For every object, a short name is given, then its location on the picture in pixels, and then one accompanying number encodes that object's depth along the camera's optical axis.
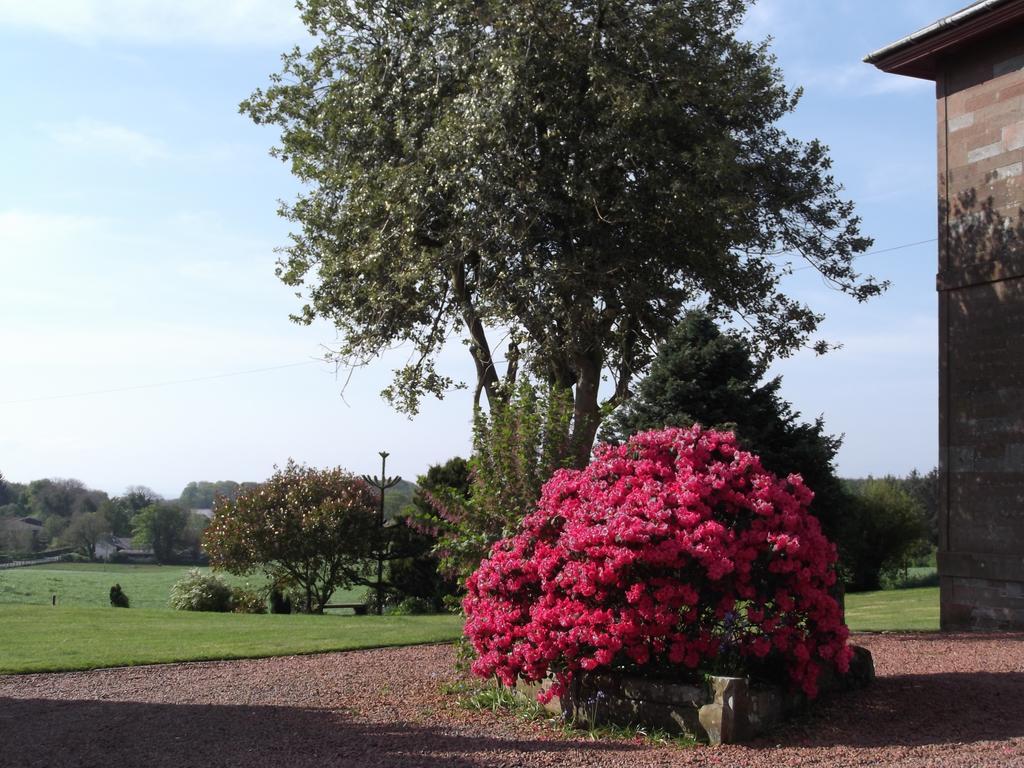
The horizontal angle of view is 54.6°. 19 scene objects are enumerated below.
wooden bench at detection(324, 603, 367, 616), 20.57
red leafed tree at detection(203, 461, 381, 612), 21.11
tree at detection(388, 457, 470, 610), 20.52
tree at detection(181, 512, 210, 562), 51.62
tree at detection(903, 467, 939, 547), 34.09
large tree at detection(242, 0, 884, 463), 14.16
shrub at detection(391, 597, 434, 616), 21.23
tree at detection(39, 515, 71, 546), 52.82
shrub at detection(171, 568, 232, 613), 20.09
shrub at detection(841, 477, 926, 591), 26.11
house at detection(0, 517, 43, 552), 50.50
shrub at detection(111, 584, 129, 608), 21.11
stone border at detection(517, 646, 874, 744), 6.52
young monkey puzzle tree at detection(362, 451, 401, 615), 22.03
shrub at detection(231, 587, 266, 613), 20.17
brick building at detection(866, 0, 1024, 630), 13.03
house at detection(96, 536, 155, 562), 51.08
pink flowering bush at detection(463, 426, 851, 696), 6.88
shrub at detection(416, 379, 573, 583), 9.69
